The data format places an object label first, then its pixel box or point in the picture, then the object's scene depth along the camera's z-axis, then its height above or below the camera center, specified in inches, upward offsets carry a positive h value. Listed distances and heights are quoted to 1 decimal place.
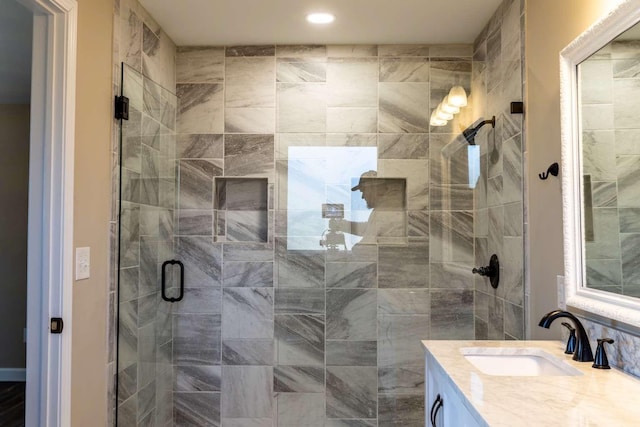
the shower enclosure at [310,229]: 108.4 -0.8
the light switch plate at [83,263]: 76.0 -6.2
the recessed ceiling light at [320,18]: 103.7 +48.5
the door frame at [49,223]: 70.5 +0.6
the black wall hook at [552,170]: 73.8 +9.2
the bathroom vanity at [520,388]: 42.2 -18.0
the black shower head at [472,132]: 103.5 +22.4
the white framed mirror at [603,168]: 54.5 +7.8
